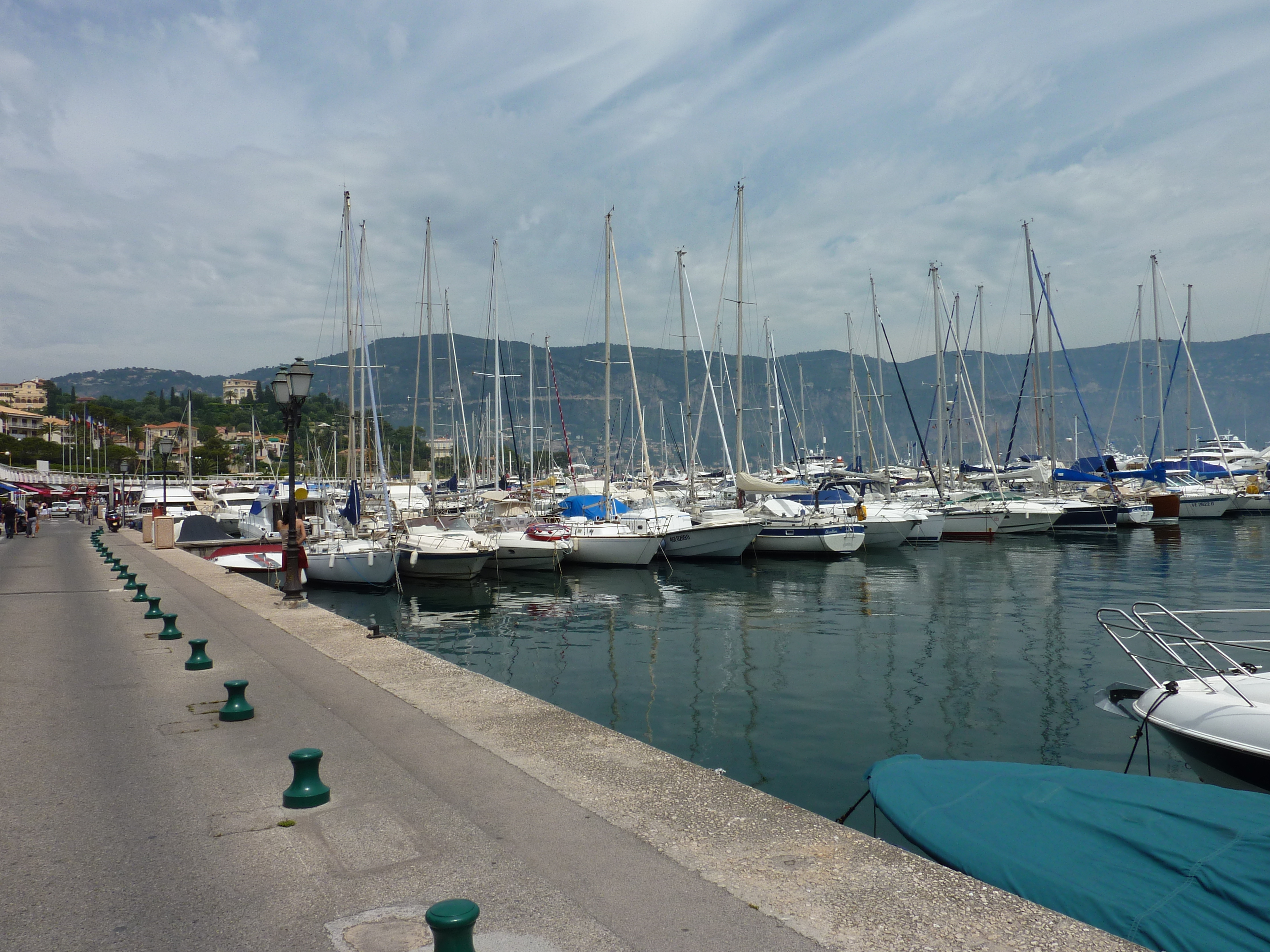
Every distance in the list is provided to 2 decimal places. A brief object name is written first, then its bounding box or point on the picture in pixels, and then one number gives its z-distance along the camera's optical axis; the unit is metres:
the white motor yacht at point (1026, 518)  40.97
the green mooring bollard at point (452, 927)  3.28
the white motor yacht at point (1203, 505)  50.47
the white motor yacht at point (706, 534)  30.62
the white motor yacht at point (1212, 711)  7.20
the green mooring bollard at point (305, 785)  5.39
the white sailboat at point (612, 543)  28.70
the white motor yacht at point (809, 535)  31.97
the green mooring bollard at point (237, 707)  7.46
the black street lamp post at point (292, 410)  14.10
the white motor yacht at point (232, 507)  44.47
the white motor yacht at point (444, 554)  25.11
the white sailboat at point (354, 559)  24.83
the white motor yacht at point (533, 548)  28.36
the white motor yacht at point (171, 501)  48.84
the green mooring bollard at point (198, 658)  9.68
